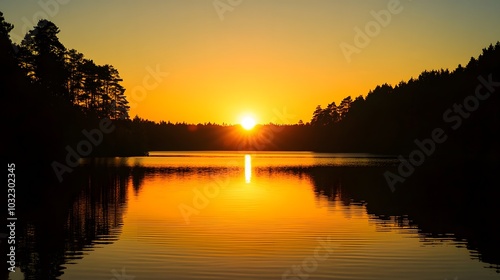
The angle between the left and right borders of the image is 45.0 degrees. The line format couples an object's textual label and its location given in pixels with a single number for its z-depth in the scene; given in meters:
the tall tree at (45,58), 103.00
